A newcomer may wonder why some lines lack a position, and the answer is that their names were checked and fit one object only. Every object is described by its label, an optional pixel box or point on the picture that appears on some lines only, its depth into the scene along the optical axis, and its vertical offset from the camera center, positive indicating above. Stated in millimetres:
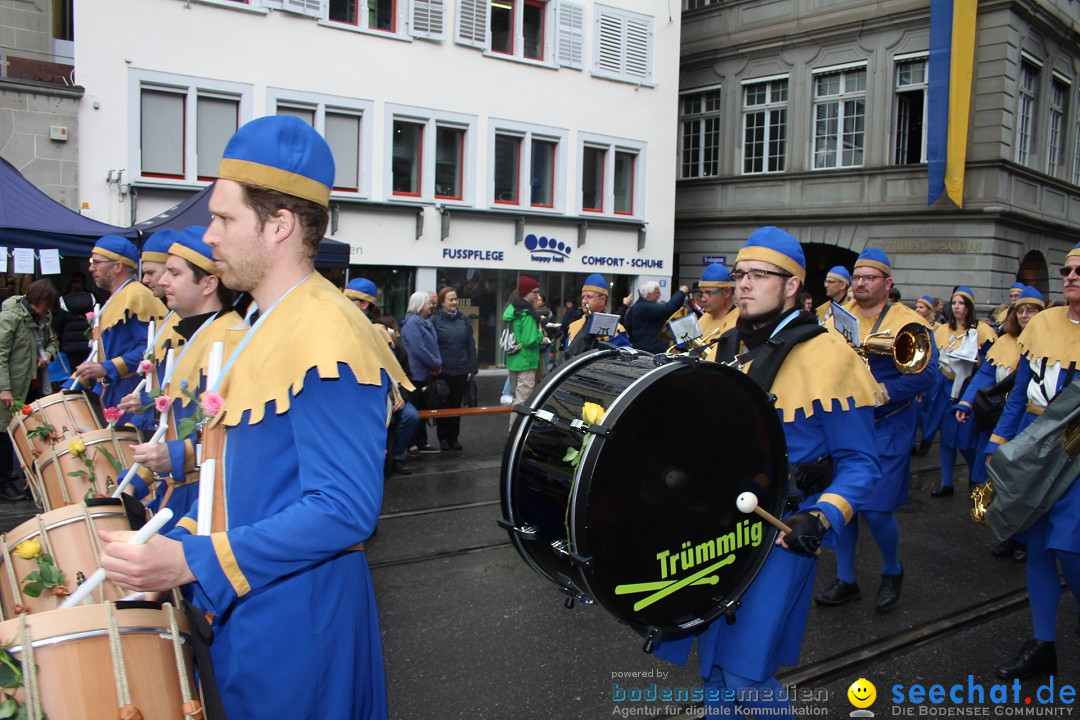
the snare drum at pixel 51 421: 4527 -785
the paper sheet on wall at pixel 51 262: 8742 +131
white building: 15766 +3481
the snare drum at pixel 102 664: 1742 -782
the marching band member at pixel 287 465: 1767 -388
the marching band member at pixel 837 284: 8172 +123
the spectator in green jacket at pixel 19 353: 7672 -707
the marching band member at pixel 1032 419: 4215 -770
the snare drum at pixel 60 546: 2381 -780
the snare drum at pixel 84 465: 3852 -842
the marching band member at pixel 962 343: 10461 -512
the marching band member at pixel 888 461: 5508 -1037
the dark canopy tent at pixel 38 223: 8680 +526
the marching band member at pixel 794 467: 2951 -602
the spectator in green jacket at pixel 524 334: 12047 -630
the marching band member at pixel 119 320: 6012 -306
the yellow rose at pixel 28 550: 2152 -674
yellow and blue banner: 19453 +4651
